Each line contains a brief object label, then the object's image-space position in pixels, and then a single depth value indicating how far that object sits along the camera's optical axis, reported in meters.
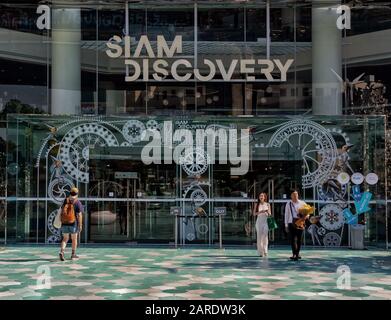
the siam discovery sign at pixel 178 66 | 19.64
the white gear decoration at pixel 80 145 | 18.44
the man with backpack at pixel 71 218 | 14.07
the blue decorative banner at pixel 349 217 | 17.61
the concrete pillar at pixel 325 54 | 19.72
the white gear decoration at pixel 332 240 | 17.98
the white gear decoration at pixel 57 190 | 18.28
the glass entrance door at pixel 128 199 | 18.59
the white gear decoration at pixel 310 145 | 18.28
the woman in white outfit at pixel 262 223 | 15.22
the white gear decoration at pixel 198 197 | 18.52
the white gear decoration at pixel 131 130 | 18.67
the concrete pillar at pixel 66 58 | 19.92
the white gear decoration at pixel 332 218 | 18.00
